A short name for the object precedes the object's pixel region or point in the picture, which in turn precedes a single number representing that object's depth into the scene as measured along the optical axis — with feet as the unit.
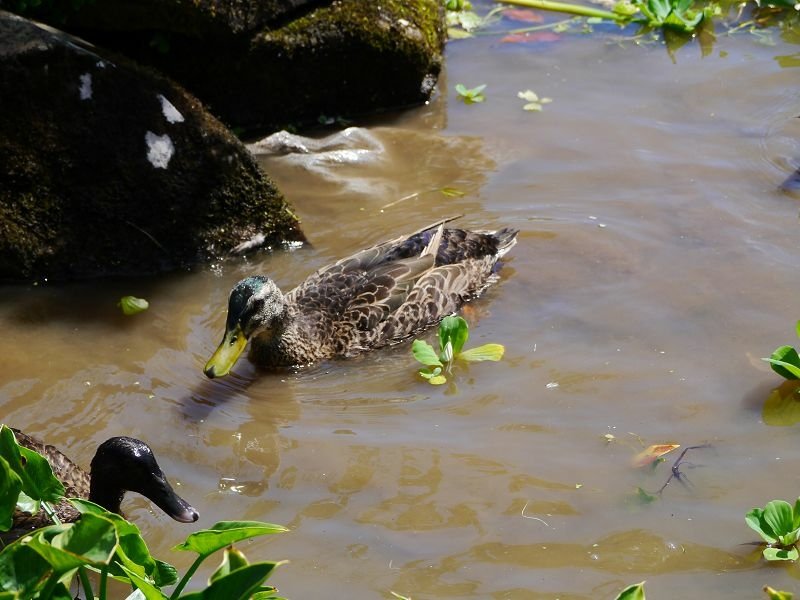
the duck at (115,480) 29.94
